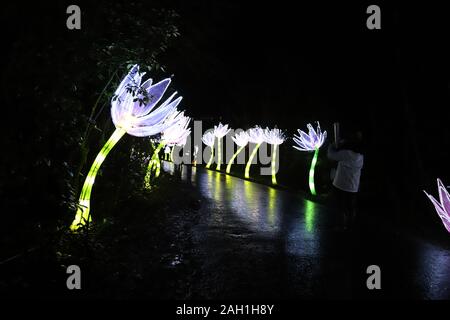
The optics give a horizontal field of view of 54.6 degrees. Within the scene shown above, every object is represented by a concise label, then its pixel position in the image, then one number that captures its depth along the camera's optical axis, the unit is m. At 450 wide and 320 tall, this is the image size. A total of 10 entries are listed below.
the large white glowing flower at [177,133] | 17.82
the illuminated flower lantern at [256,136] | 22.57
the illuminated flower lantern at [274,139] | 20.55
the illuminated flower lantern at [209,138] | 34.19
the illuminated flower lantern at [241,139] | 27.48
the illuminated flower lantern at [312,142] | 15.71
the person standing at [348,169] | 8.75
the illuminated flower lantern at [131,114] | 7.36
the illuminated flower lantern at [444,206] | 7.22
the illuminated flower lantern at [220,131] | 30.81
